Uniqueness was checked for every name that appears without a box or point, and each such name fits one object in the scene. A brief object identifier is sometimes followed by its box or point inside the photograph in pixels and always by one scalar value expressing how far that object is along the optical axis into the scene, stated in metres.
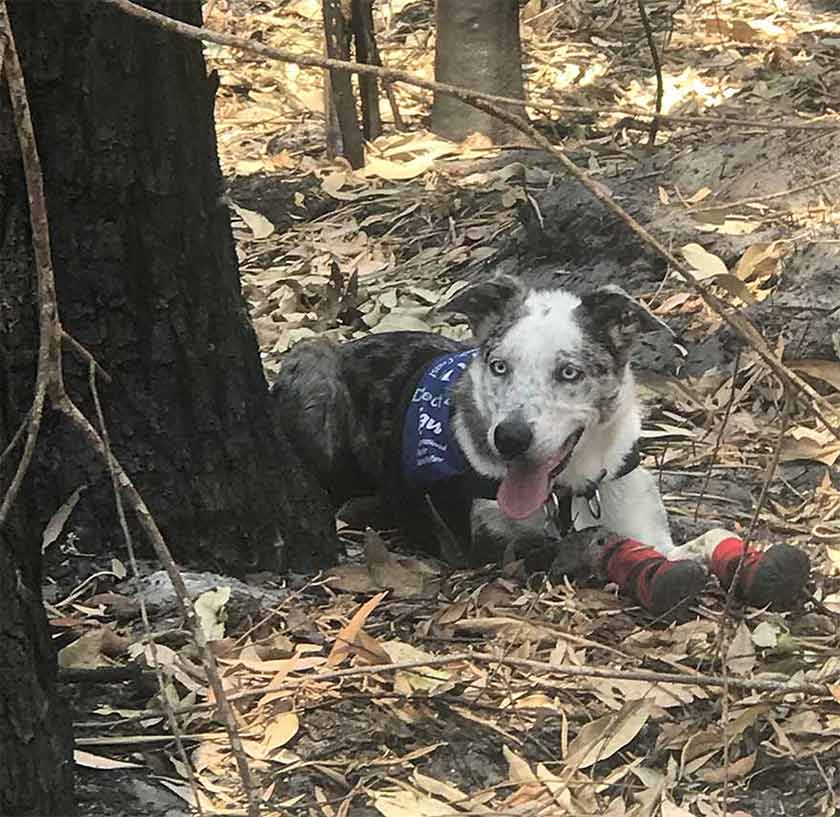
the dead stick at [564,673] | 3.15
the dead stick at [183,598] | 2.10
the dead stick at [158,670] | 2.15
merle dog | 4.71
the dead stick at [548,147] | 1.95
